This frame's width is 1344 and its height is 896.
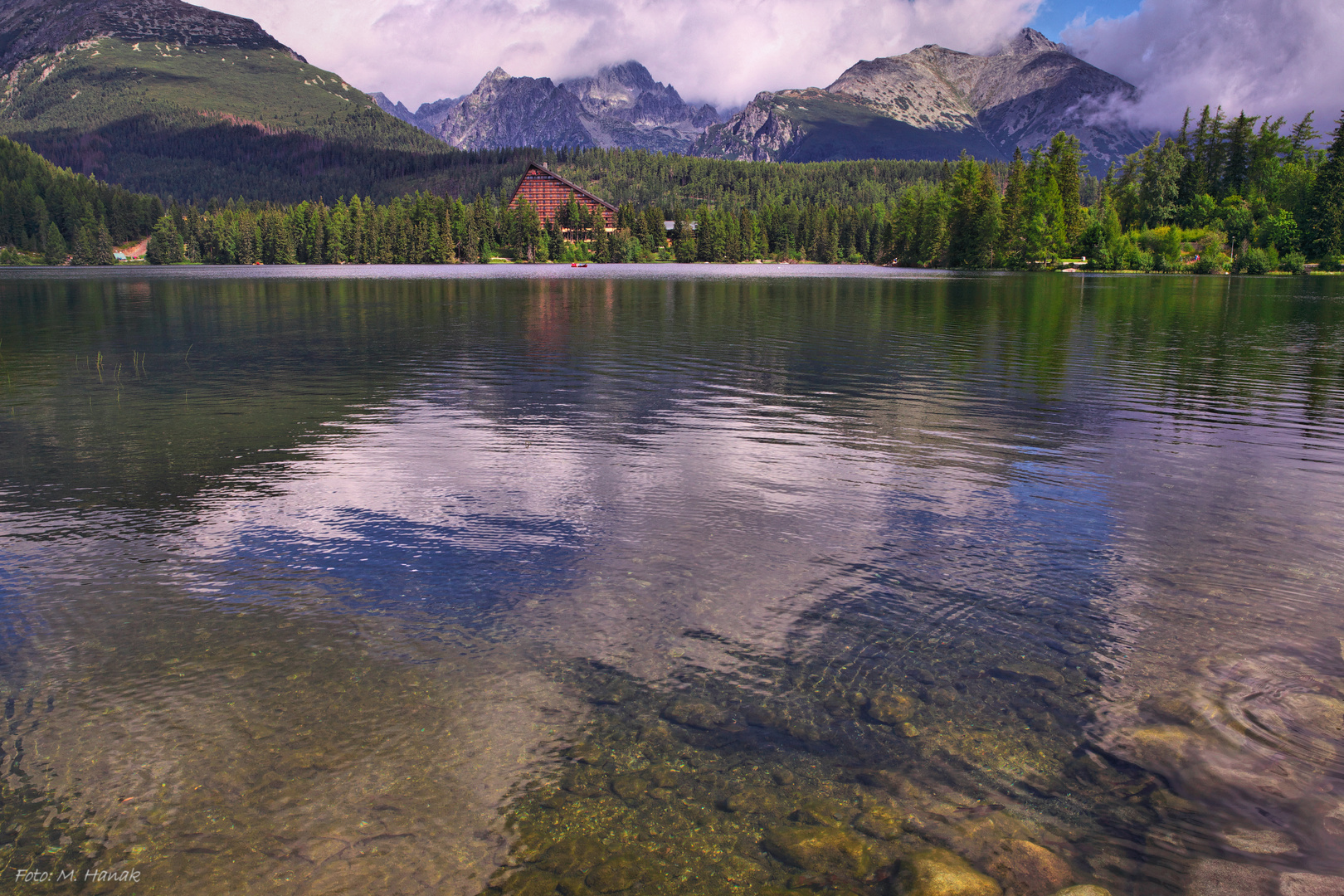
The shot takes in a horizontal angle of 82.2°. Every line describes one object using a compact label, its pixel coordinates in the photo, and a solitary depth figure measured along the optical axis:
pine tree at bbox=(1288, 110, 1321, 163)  152.75
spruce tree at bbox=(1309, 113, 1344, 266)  123.88
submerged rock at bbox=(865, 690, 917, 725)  7.31
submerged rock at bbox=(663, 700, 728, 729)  7.20
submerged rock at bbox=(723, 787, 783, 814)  6.11
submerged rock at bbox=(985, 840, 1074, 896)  5.33
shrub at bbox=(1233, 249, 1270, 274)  123.06
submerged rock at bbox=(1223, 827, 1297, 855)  5.66
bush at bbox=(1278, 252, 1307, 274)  124.00
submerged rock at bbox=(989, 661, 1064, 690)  7.86
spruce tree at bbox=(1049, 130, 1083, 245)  140.12
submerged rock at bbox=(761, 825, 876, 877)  5.53
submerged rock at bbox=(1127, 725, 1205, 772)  6.64
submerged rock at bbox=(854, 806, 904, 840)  5.84
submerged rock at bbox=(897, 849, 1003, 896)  5.28
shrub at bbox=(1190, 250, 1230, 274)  126.31
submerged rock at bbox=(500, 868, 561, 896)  5.31
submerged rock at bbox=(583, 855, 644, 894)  5.35
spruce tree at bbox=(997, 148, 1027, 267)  139.75
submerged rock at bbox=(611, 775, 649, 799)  6.26
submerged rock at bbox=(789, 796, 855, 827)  5.97
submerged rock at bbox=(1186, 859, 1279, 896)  5.32
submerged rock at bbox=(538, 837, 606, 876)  5.50
